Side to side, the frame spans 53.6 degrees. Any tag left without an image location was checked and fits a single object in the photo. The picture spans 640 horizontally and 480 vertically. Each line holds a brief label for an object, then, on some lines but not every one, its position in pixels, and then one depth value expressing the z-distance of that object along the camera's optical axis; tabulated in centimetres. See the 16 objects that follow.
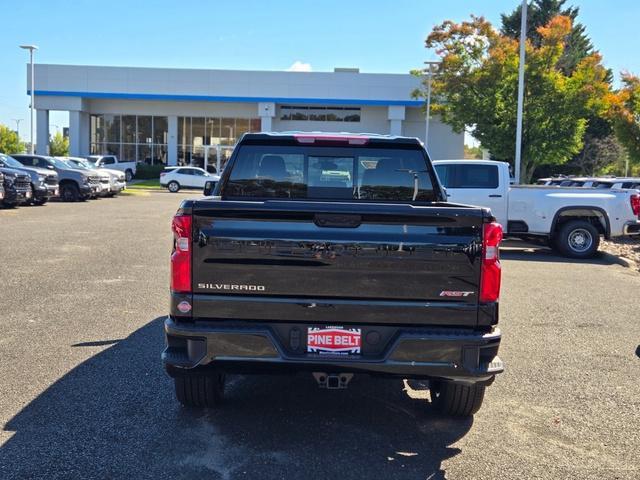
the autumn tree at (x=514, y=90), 2817
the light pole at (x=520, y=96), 2053
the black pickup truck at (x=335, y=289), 372
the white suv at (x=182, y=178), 3841
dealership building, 4722
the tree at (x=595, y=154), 4666
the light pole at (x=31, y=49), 3812
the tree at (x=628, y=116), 2309
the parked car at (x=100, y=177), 2670
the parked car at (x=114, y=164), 3897
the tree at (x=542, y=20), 4853
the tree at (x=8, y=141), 9700
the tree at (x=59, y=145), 10302
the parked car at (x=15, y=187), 1970
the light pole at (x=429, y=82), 3397
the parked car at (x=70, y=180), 2533
